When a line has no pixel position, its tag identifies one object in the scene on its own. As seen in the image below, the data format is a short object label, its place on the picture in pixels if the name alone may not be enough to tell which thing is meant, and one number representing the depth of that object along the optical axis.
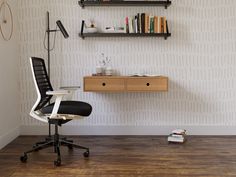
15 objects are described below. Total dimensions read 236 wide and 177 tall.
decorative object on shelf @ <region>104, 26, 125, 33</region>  4.02
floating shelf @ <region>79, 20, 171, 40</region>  3.99
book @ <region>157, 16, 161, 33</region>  3.99
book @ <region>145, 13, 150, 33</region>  3.98
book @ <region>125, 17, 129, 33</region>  4.04
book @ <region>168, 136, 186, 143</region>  3.80
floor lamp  3.73
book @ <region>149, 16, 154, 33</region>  3.99
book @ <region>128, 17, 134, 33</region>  4.02
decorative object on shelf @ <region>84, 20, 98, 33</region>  4.01
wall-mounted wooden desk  3.80
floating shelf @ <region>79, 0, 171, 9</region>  3.96
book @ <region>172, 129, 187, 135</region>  3.89
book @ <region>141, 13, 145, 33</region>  3.98
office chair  3.05
